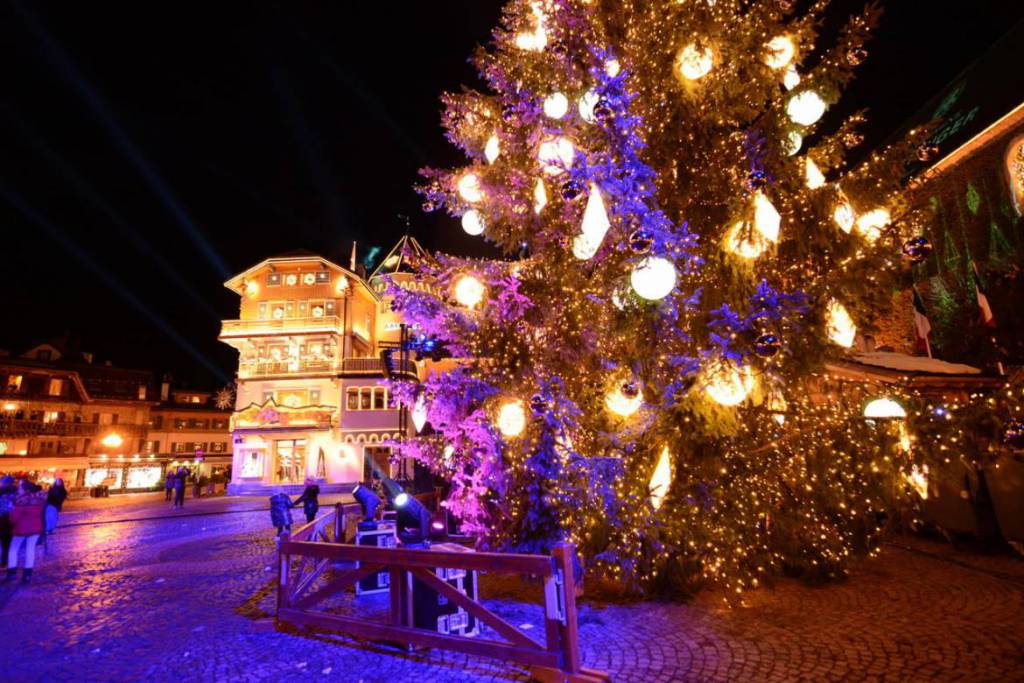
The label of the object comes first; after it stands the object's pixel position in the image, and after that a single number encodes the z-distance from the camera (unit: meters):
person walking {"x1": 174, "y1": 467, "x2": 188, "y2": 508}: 24.83
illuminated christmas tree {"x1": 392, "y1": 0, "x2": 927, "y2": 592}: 5.49
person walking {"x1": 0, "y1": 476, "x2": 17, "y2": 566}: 10.16
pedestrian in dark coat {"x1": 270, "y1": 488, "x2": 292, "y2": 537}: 12.06
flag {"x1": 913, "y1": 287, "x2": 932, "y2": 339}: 13.12
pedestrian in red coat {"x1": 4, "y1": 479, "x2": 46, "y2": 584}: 9.13
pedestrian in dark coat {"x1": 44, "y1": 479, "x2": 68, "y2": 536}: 13.31
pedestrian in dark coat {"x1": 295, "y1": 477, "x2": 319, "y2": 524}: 14.19
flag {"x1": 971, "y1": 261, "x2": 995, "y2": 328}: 11.41
